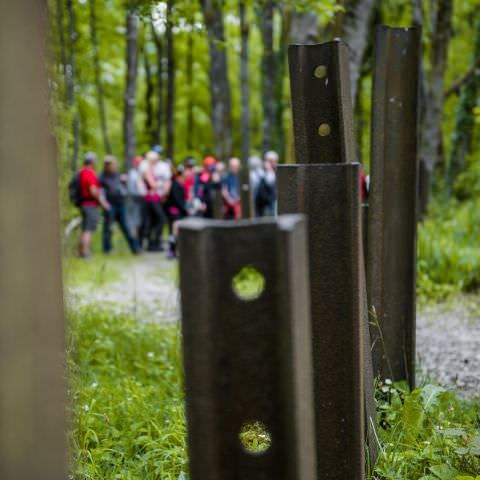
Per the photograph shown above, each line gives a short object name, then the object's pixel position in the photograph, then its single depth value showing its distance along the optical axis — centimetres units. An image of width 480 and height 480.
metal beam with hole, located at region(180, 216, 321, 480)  164
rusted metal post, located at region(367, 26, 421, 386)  430
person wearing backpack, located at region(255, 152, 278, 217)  1725
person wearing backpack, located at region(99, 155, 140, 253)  1580
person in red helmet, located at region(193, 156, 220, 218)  1563
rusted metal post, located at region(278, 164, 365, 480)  226
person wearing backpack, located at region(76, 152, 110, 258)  1441
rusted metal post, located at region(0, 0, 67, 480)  140
